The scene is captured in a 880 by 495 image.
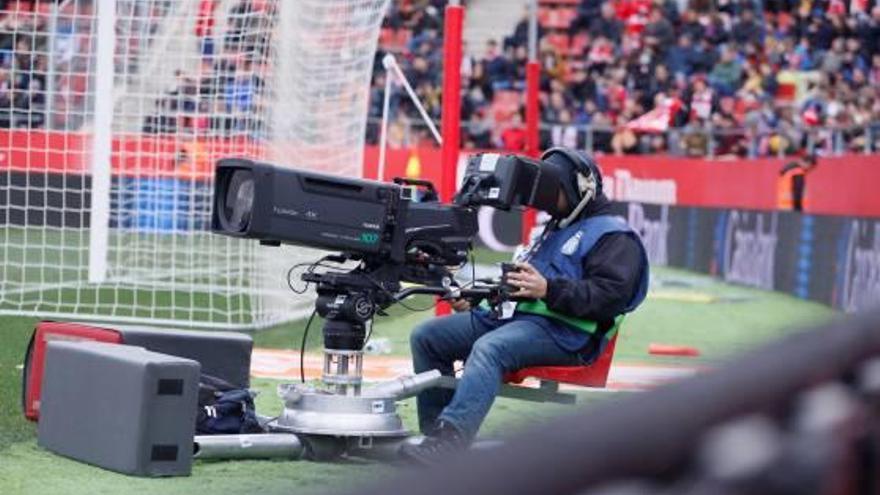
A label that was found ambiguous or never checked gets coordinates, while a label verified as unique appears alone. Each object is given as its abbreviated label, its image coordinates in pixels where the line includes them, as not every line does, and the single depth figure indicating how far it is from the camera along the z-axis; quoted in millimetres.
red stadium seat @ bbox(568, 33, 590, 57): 61031
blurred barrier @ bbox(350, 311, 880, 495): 1644
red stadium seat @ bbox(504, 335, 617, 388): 13562
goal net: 24578
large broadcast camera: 12094
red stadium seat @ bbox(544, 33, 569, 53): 61375
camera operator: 12789
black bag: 13187
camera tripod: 12508
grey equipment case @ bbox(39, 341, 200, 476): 11805
